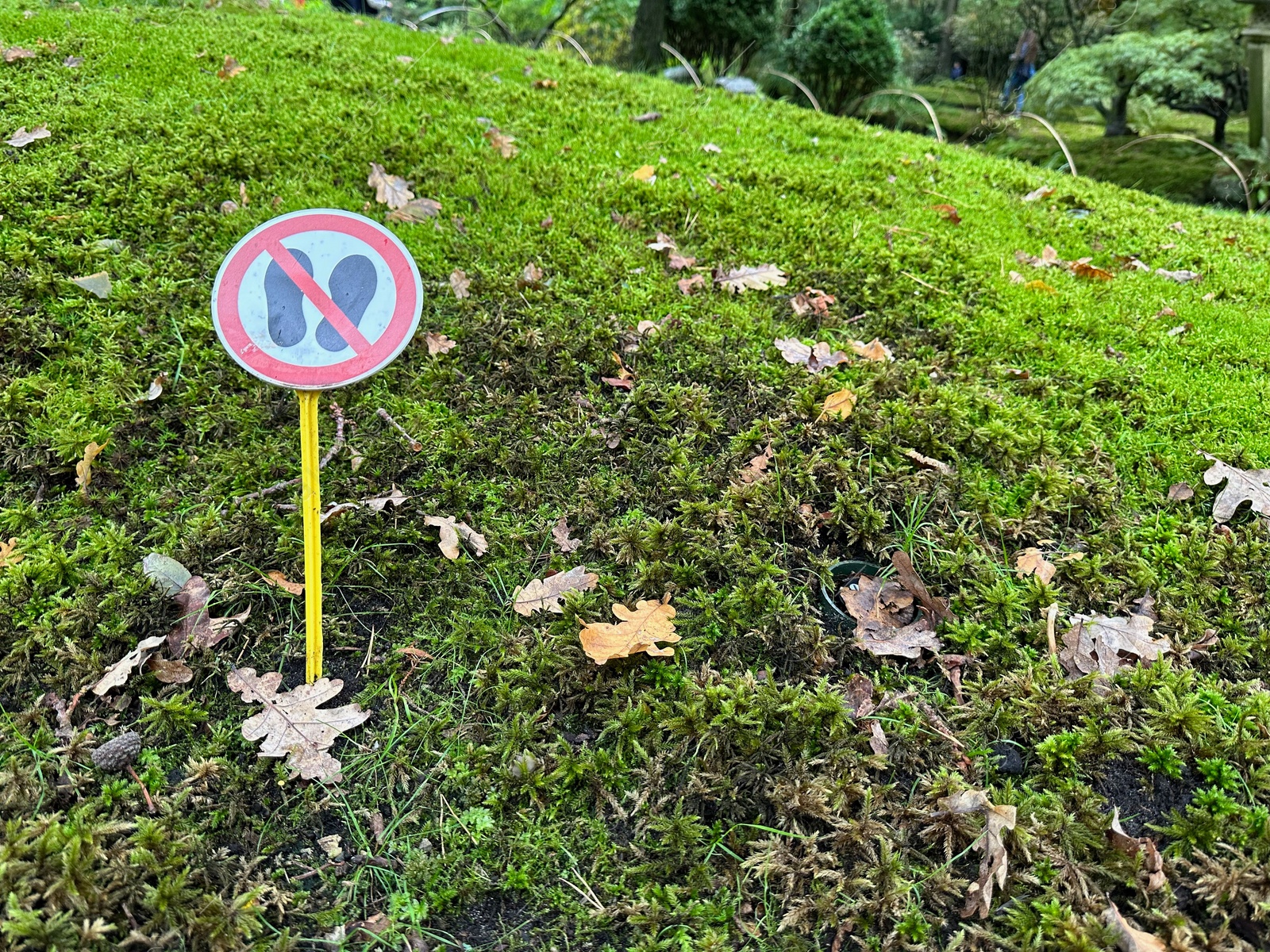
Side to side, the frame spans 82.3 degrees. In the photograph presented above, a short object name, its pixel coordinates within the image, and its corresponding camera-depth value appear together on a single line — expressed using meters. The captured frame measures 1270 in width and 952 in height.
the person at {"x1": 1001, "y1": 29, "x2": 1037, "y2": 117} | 11.86
